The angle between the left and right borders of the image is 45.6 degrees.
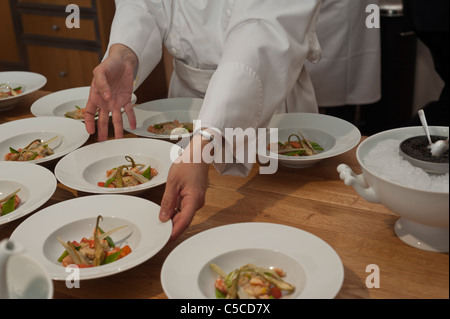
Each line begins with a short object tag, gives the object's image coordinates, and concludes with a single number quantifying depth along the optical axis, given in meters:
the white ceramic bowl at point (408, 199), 0.91
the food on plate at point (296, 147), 1.45
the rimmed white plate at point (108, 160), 1.37
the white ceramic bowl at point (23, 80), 2.20
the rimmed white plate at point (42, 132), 1.72
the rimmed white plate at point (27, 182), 1.29
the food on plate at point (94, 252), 1.07
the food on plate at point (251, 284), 0.94
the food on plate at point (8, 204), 1.28
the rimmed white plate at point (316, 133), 1.39
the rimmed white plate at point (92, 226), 1.08
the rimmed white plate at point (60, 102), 1.97
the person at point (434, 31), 2.33
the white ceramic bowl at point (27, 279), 0.82
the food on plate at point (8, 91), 2.04
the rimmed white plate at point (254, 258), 0.93
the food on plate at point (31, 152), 1.60
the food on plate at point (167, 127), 1.76
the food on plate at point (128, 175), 1.41
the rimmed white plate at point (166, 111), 1.86
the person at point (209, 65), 1.25
